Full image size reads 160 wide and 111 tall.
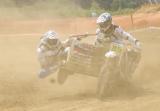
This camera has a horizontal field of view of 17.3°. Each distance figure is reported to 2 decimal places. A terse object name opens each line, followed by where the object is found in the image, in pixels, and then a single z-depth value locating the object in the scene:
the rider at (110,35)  10.40
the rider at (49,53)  10.96
